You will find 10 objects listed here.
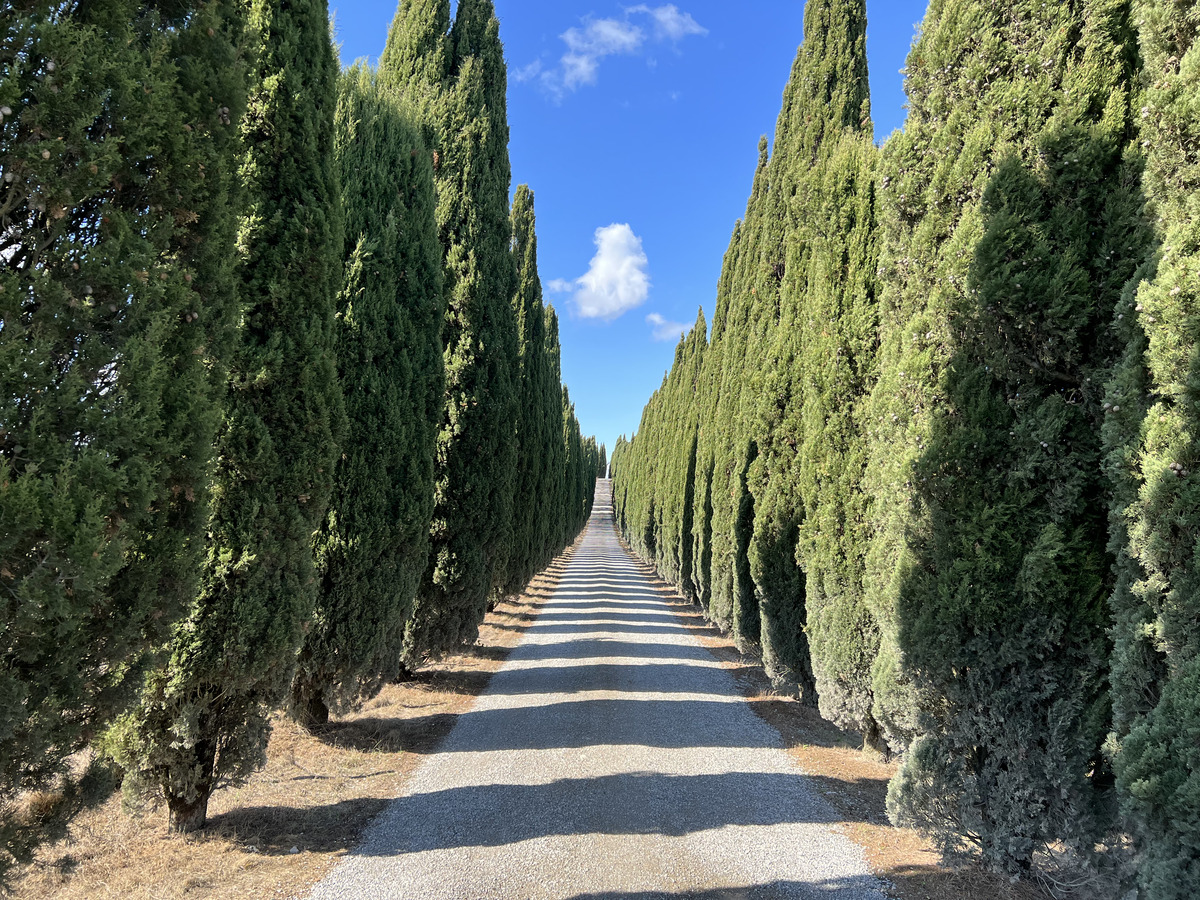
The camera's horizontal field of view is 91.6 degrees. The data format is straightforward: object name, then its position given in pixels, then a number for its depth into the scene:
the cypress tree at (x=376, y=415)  5.88
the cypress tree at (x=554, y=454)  21.92
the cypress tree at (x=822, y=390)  6.05
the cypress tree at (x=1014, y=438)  3.16
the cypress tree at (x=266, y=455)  3.81
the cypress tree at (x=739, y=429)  9.75
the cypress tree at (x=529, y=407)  14.80
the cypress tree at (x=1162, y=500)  2.36
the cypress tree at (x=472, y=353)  8.56
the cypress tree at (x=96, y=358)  1.97
